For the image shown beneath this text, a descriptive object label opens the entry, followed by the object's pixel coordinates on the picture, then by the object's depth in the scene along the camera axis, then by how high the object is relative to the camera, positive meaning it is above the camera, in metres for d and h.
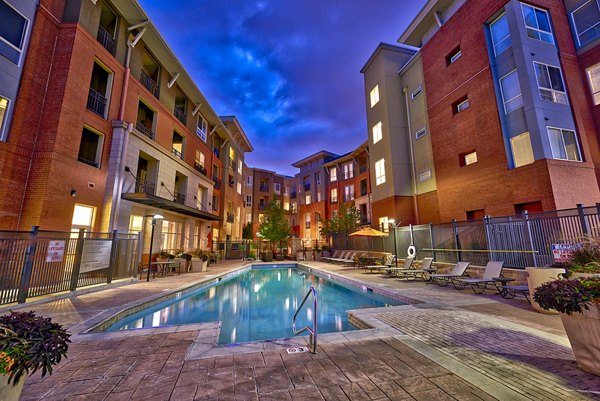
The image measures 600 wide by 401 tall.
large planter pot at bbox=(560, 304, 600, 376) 2.80 -1.05
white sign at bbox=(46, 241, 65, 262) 7.28 -0.02
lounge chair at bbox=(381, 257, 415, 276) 12.49 -1.06
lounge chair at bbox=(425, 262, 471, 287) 9.02 -1.03
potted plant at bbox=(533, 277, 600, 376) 2.81 -0.77
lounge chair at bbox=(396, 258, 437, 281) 10.69 -1.05
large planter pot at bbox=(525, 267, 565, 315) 5.34 -0.67
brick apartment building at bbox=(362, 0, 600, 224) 11.27 +6.77
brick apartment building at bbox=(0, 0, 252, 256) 9.09 +5.73
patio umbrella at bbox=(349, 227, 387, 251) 15.30 +0.85
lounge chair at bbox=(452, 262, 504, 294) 7.68 -0.98
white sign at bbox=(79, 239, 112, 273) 8.51 -0.19
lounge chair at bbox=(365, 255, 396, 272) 13.99 -0.88
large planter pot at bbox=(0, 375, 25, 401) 1.73 -0.97
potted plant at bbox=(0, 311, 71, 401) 1.72 -0.68
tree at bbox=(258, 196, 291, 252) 25.14 +2.07
